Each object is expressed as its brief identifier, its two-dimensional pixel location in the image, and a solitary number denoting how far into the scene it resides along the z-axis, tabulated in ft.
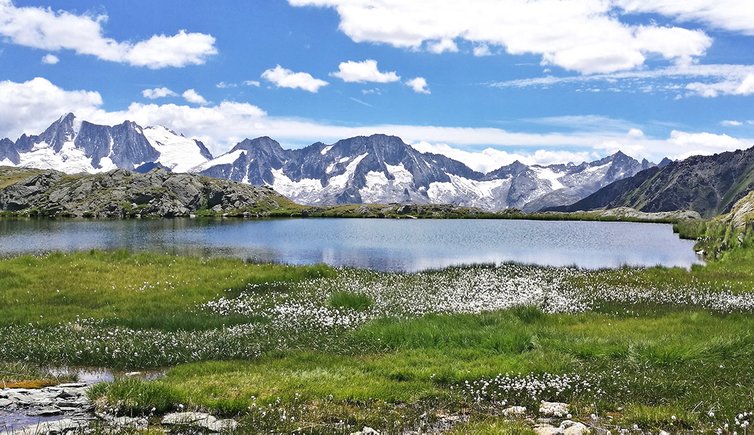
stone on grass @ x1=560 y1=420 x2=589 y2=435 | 34.71
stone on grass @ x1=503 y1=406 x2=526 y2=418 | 40.71
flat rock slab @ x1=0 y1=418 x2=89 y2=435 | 30.86
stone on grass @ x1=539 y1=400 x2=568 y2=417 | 40.65
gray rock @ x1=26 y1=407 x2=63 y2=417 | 36.81
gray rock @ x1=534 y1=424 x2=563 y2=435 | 34.96
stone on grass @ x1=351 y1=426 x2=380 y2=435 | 34.67
